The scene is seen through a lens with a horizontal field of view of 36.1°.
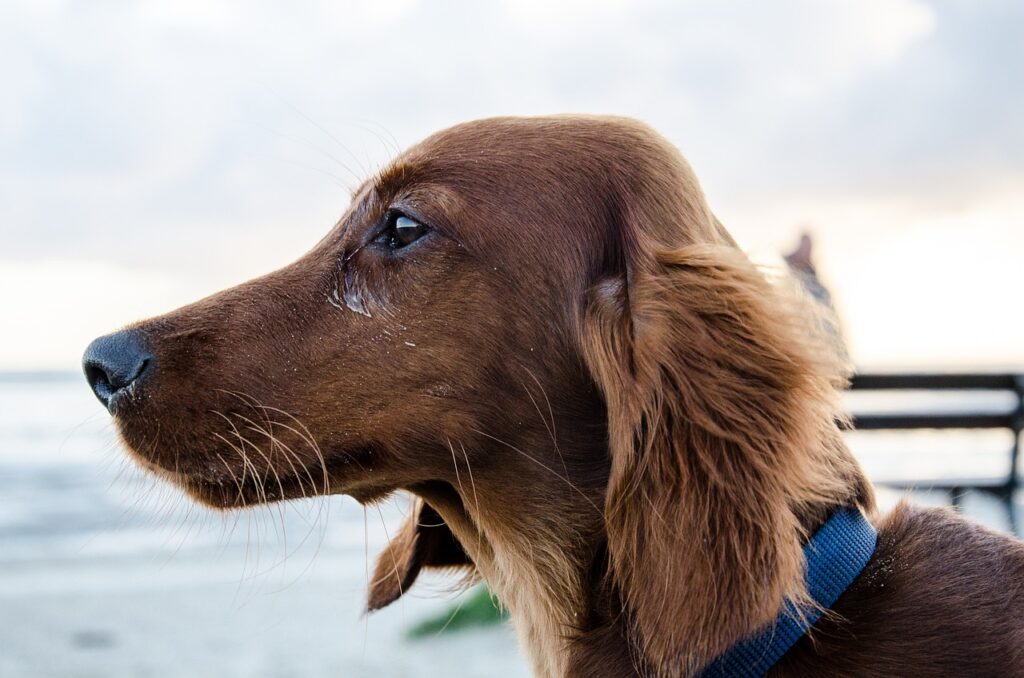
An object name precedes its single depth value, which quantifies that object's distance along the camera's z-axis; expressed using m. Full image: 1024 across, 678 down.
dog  0.53
